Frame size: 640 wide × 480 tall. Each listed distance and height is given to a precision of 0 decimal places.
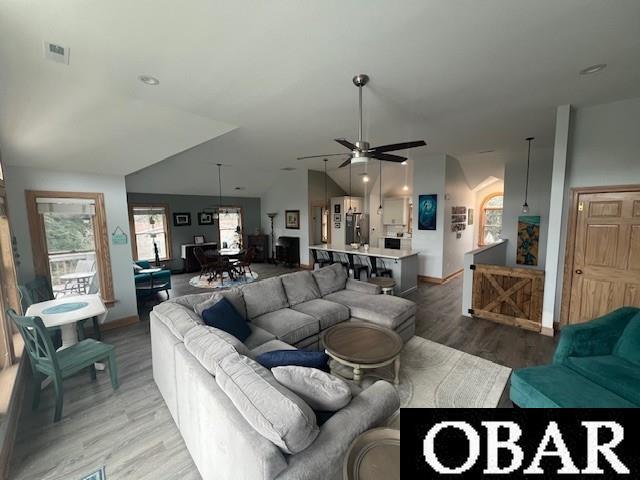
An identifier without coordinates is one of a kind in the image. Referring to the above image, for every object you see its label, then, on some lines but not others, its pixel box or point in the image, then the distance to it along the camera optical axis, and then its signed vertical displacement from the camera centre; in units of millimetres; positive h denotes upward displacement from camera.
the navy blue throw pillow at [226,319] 2503 -947
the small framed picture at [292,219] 9016 -60
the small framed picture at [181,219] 8344 +8
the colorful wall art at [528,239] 6355 -620
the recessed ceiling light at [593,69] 2469 +1318
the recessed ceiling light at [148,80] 2467 +1291
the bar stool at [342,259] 6221 -1007
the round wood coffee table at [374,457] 1090 -1028
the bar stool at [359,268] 6004 -1143
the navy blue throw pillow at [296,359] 1730 -913
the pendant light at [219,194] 7884 +804
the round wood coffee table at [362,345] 2365 -1226
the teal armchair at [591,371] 1816 -1180
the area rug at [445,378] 2459 -1659
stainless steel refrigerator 8805 -386
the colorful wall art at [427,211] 6395 +87
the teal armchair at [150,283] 5062 -1233
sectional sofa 1171 -1015
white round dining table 2584 -909
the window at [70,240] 3656 -259
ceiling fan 2604 +742
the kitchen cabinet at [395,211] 9016 +142
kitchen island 5484 -985
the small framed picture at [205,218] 8852 +28
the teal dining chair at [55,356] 2237 -1228
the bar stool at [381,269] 5621 -1120
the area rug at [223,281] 6711 -1630
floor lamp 9842 -899
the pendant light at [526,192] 5832 +477
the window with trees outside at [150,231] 7664 -327
